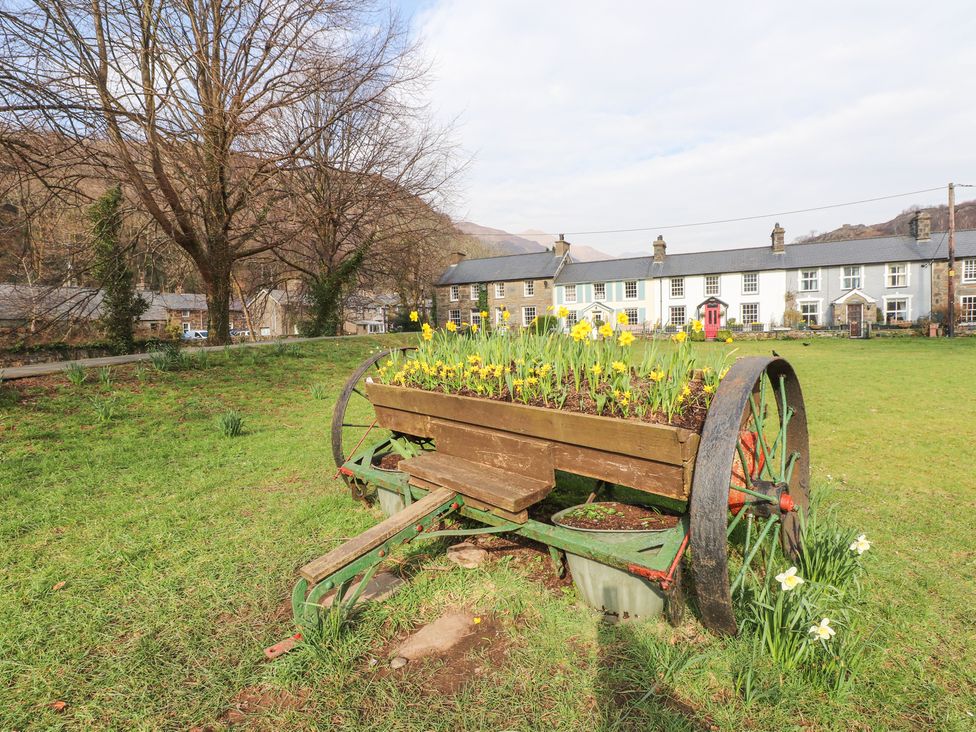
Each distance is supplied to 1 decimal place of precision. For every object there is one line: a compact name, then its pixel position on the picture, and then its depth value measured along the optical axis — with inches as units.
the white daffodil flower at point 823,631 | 73.1
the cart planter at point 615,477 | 81.4
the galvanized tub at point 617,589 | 94.2
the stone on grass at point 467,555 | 125.9
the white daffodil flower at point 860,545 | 88.0
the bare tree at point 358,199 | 565.9
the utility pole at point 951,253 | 927.7
